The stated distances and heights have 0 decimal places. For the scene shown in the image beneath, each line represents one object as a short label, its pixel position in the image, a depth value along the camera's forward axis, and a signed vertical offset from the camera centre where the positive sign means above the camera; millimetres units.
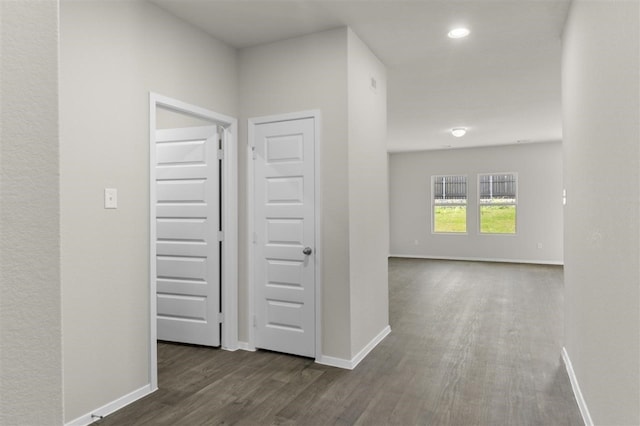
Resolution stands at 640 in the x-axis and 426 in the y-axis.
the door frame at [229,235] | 3688 -193
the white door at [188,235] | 3727 -203
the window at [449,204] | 9906 +249
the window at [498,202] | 9398 +279
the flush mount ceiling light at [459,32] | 3353 +1521
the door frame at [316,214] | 3395 -1
